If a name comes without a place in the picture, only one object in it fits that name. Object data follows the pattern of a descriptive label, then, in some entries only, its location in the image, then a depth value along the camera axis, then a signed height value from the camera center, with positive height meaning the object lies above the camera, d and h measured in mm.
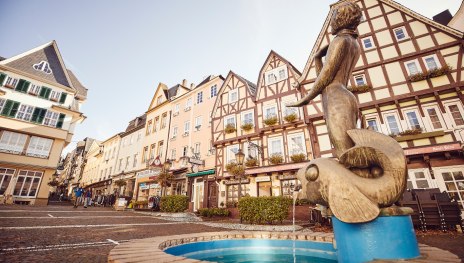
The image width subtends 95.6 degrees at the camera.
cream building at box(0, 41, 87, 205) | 19672 +8099
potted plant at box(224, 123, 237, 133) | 17484 +6071
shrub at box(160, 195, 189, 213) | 15047 +184
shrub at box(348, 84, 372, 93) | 12328 +6441
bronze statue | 2086 +476
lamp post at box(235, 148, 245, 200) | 12438 +2646
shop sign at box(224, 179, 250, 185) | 15423 +1687
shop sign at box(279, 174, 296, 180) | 13609 +1752
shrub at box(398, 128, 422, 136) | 10654 +3487
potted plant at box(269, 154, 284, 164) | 14039 +2900
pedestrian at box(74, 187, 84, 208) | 17508 +1046
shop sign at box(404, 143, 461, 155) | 9308 +2376
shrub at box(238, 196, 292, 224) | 9203 -164
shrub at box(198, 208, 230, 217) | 13672 -401
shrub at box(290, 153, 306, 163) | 13031 +2798
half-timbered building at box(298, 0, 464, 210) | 10086 +5857
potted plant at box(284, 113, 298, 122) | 14273 +5635
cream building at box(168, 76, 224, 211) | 18453 +6047
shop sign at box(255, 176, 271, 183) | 14611 +1769
